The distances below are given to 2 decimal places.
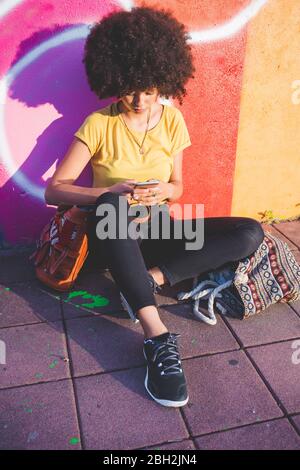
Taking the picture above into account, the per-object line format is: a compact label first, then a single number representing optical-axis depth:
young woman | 1.90
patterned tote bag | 2.21
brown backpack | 2.17
